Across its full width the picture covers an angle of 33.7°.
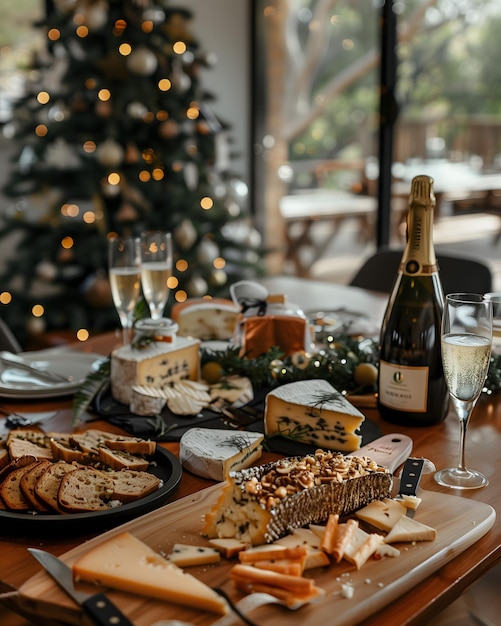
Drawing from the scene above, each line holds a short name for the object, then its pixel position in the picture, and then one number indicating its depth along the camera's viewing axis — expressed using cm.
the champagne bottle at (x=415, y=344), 146
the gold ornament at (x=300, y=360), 164
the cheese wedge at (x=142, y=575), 87
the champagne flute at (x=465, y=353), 121
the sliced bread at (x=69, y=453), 123
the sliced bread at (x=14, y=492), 110
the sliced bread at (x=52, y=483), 109
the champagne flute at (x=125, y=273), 169
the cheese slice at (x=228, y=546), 97
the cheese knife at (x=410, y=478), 112
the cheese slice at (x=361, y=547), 95
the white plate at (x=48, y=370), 163
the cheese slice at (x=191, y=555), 95
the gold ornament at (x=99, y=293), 433
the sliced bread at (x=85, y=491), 108
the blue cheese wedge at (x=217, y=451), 123
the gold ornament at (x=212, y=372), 164
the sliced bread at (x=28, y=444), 123
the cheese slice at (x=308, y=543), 94
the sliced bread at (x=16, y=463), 117
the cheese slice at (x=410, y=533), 100
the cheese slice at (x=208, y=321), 189
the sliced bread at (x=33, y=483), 110
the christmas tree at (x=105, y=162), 424
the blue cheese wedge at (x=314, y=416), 133
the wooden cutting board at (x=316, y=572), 87
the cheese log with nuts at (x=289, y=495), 100
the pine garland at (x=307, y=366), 161
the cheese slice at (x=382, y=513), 104
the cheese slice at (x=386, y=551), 97
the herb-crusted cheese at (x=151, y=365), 153
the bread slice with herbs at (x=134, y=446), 127
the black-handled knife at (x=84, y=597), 83
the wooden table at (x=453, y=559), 94
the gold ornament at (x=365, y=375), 161
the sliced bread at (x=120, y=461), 122
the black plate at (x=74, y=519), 105
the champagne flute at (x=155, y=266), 173
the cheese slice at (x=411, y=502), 108
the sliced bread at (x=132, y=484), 112
